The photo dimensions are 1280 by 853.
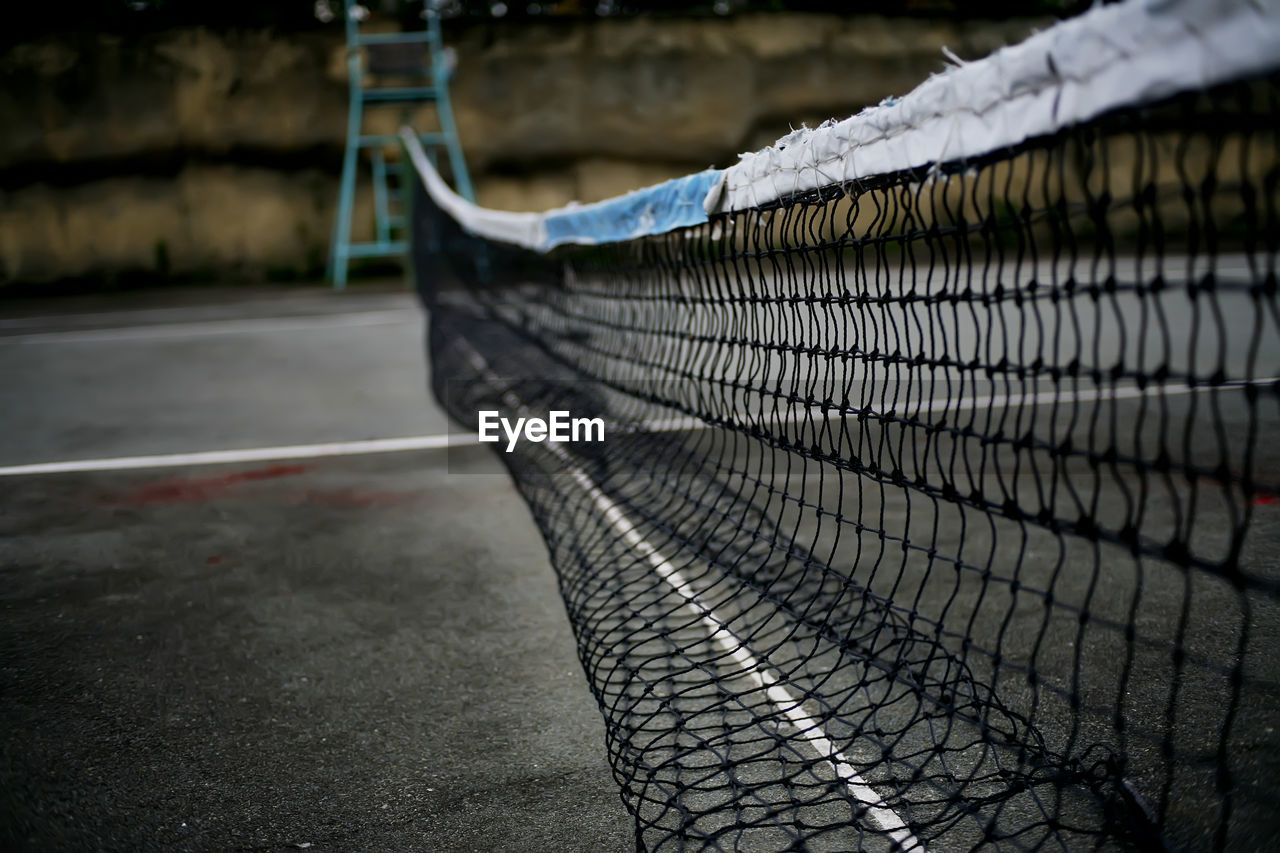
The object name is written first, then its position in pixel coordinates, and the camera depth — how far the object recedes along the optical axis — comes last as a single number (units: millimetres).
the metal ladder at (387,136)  11164
